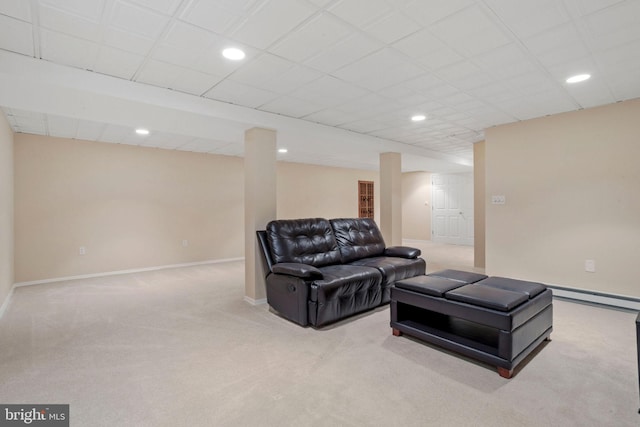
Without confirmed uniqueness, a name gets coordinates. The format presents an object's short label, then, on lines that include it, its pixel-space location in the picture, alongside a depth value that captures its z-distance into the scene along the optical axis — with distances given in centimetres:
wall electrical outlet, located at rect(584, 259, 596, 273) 378
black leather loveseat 294
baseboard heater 351
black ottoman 210
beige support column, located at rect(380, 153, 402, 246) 564
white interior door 888
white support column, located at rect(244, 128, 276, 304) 377
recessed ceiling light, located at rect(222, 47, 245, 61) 235
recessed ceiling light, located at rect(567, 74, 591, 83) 286
